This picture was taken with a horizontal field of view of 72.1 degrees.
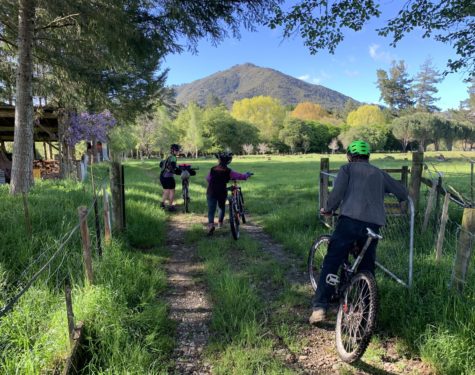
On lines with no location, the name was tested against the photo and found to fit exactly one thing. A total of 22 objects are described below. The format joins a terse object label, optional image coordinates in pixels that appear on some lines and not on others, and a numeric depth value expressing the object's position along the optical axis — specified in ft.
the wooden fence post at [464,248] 10.82
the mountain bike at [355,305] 9.04
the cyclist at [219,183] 22.33
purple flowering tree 66.47
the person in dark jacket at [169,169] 29.78
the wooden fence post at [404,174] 25.79
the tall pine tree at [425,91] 394.11
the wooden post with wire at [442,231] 13.51
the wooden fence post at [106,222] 16.92
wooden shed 45.14
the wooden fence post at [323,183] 24.90
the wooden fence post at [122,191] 19.81
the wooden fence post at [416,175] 21.58
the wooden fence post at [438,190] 19.54
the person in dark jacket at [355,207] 10.52
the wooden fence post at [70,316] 8.40
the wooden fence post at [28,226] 14.22
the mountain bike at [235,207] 21.21
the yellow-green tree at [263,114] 302.25
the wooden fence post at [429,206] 17.67
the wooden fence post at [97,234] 14.59
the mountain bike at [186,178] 31.52
